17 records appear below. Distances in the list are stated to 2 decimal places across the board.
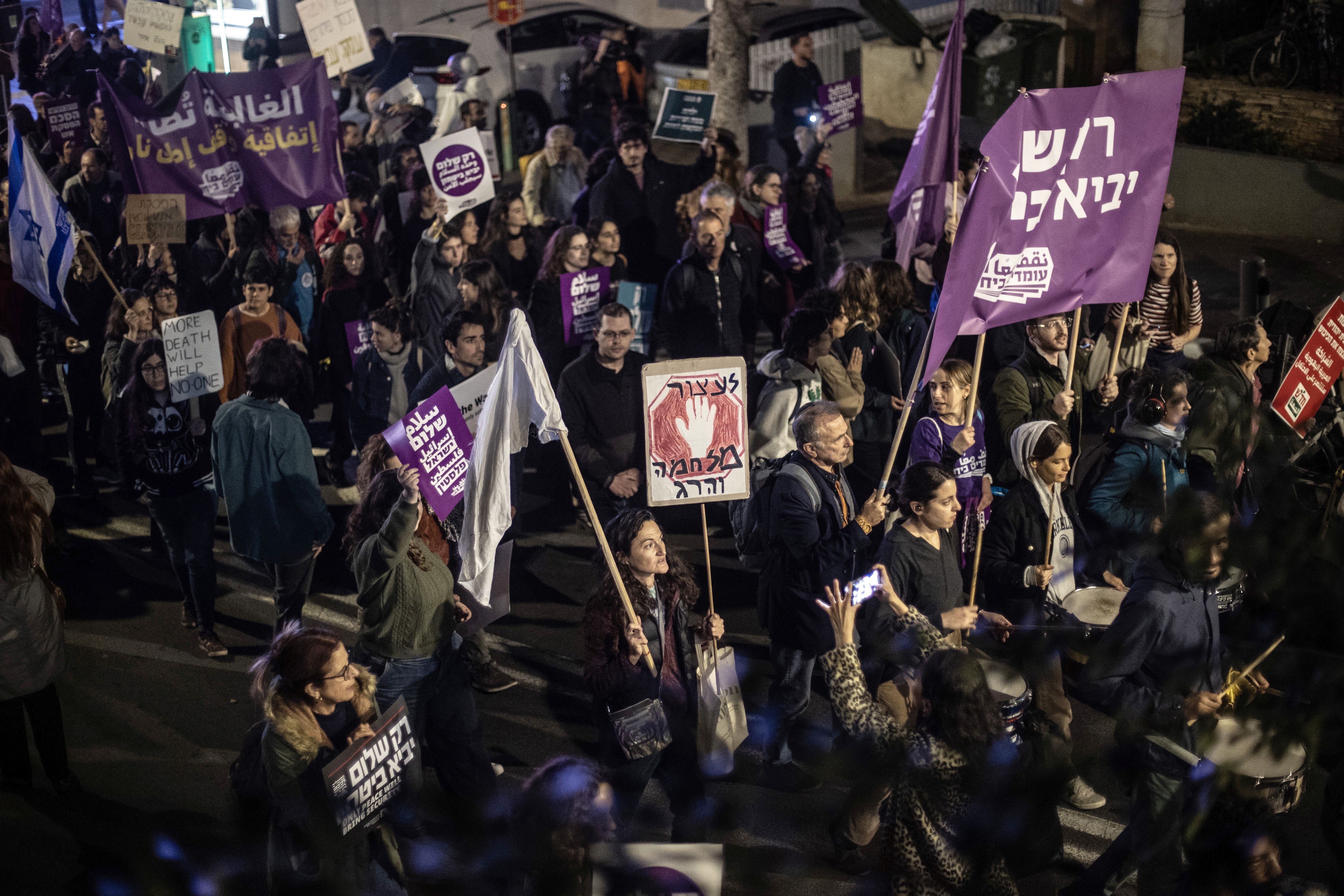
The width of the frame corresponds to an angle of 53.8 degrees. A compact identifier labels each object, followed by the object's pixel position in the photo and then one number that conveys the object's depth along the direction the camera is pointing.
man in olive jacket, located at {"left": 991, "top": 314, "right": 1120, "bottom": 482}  7.09
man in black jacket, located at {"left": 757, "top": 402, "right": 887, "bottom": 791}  5.79
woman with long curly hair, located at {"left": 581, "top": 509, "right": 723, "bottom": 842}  5.16
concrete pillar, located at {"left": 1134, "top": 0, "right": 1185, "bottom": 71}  16.95
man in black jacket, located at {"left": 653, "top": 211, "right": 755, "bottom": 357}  9.43
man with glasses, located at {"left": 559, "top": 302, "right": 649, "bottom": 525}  7.65
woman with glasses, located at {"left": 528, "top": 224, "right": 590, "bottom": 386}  9.29
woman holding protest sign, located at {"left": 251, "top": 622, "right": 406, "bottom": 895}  4.11
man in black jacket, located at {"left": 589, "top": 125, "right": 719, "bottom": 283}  11.62
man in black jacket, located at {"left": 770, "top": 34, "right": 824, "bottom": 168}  15.91
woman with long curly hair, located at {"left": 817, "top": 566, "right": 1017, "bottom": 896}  3.01
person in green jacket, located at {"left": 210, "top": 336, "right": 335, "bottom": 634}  6.66
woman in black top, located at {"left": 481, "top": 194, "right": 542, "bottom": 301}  10.75
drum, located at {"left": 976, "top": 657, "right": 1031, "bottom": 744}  4.61
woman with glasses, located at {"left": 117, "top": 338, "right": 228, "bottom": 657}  7.38
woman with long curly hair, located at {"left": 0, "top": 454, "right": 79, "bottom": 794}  5.64
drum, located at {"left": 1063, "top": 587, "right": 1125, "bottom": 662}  5.61
